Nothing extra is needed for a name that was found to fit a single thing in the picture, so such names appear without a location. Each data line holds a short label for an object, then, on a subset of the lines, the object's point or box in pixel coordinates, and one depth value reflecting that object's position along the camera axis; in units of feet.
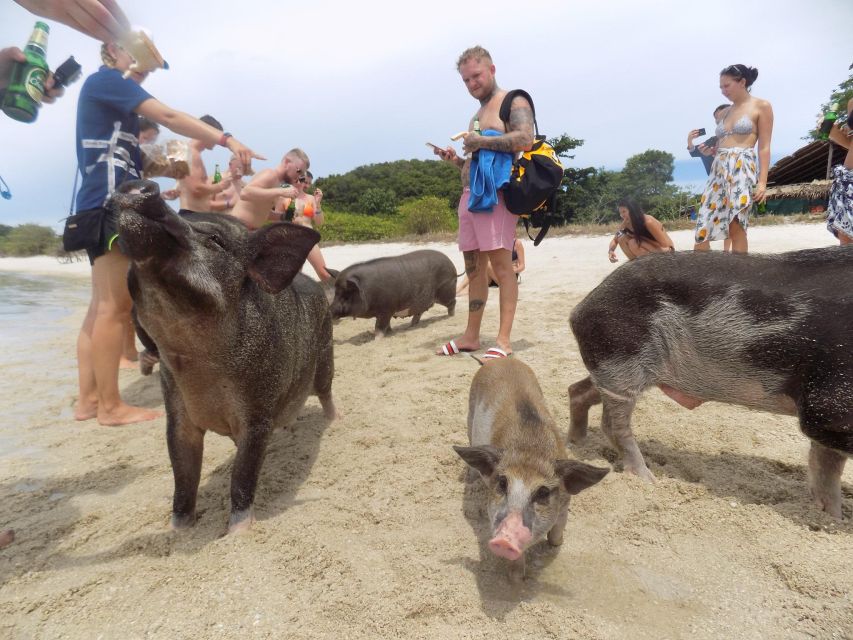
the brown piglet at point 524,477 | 6.69
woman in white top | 17.69
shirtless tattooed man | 15.30
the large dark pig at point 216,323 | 6.47
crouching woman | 24.40
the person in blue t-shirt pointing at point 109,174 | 11.09
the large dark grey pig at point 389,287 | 23.49
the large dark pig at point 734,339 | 7.86
